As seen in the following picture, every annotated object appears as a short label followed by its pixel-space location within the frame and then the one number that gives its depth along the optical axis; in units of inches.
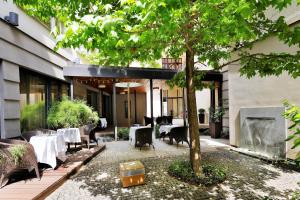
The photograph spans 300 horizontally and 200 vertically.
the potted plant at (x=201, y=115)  506.0
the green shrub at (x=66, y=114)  267.6
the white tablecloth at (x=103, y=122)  463.0
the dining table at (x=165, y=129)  321.6
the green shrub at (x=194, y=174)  160.4
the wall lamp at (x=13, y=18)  188.2
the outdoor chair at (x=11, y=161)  142.9
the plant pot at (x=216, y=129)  370.6
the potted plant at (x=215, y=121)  361.4
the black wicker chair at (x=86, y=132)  269.7
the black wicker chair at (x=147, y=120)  454.2
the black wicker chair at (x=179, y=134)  296.5
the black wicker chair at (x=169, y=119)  441.6
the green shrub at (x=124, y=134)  366.9
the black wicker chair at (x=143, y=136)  281.9
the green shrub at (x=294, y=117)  46.5
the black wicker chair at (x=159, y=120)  437.2
